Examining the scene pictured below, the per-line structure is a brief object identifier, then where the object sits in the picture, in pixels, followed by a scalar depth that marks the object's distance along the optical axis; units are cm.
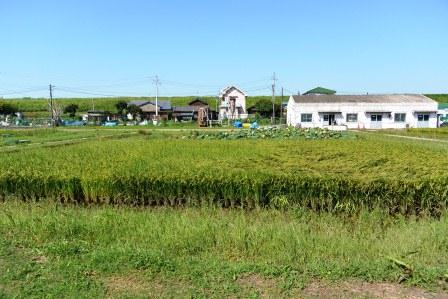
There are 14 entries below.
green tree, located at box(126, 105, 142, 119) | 7519
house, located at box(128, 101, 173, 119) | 7588
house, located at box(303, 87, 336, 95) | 6788
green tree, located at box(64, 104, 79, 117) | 8150
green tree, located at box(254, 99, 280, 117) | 7306
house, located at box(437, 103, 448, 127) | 5234
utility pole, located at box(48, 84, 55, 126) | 6452
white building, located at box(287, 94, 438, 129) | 4734
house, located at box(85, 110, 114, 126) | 6994
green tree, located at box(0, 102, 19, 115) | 8019
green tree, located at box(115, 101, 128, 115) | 7671
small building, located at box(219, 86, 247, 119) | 7188
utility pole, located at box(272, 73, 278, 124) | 6112
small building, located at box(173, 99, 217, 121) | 7362
